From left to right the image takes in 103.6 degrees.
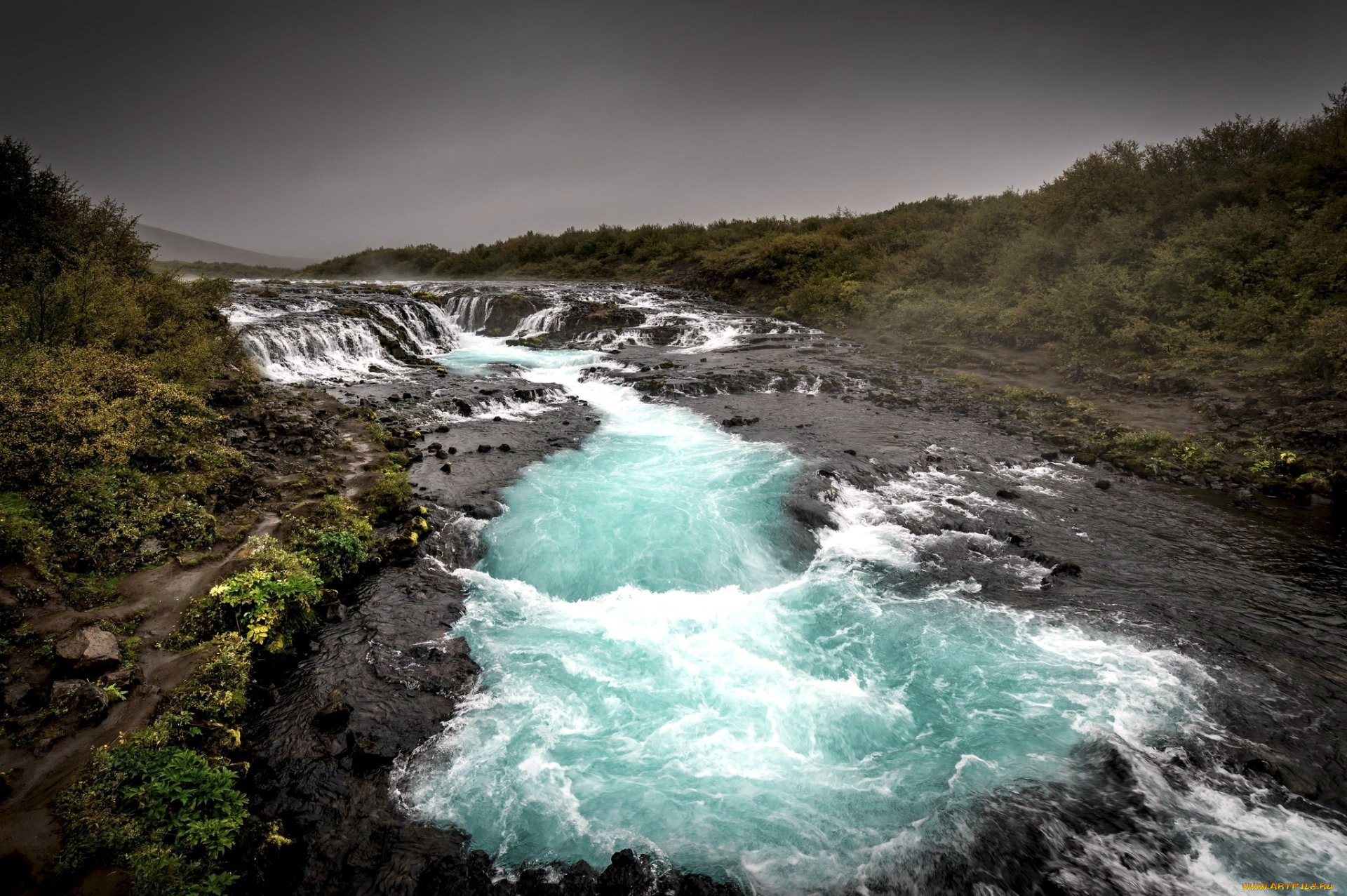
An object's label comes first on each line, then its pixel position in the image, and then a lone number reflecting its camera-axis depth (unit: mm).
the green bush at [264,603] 6832
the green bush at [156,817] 4223
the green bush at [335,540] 8414
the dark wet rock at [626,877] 4742
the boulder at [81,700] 5305
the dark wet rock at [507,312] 31719
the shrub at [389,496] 10297
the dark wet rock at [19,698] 5176
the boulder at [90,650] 5711
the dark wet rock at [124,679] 5719
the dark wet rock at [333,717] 6047
